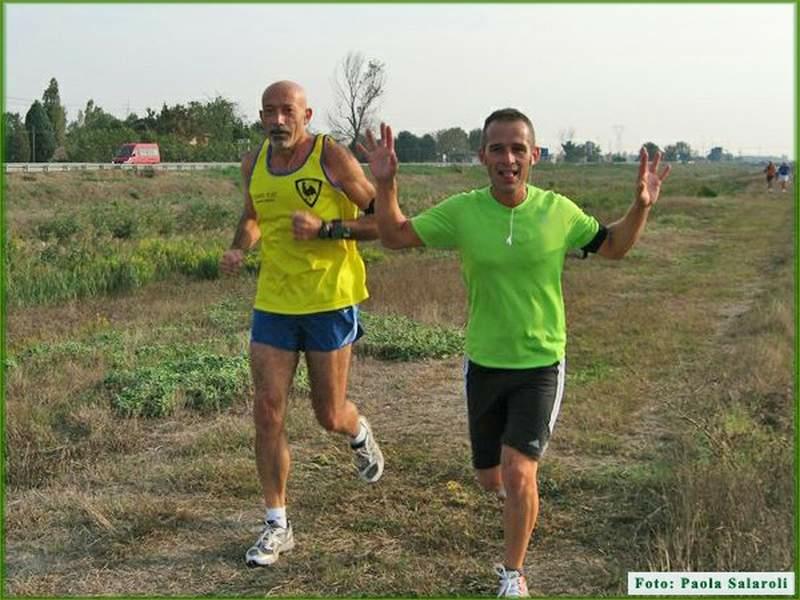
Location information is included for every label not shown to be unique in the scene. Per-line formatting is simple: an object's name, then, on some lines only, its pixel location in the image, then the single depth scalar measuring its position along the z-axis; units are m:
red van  41.00
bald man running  3.96
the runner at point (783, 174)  45.53
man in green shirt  3.38
